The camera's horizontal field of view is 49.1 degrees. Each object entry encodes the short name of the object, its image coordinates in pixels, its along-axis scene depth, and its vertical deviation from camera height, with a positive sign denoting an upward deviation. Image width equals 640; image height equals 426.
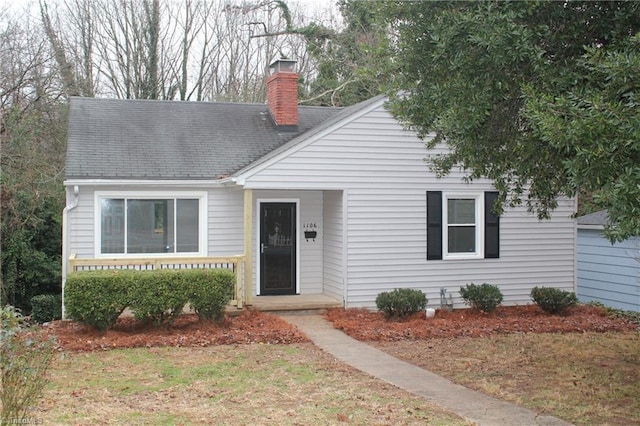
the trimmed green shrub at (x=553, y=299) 13.55 -1.63
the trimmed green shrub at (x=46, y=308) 15.78 -2.14
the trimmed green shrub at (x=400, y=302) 12.65 -1.58
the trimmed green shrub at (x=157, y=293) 11.05 -1.25
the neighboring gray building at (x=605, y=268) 14.20 -1.12
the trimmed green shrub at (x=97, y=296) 10.77 -1.28
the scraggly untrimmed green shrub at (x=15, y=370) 5.36 -1.23
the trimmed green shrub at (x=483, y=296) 13.46 -1.56
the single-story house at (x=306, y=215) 13.11 -0.01
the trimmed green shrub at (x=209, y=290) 11.32 -1.24
